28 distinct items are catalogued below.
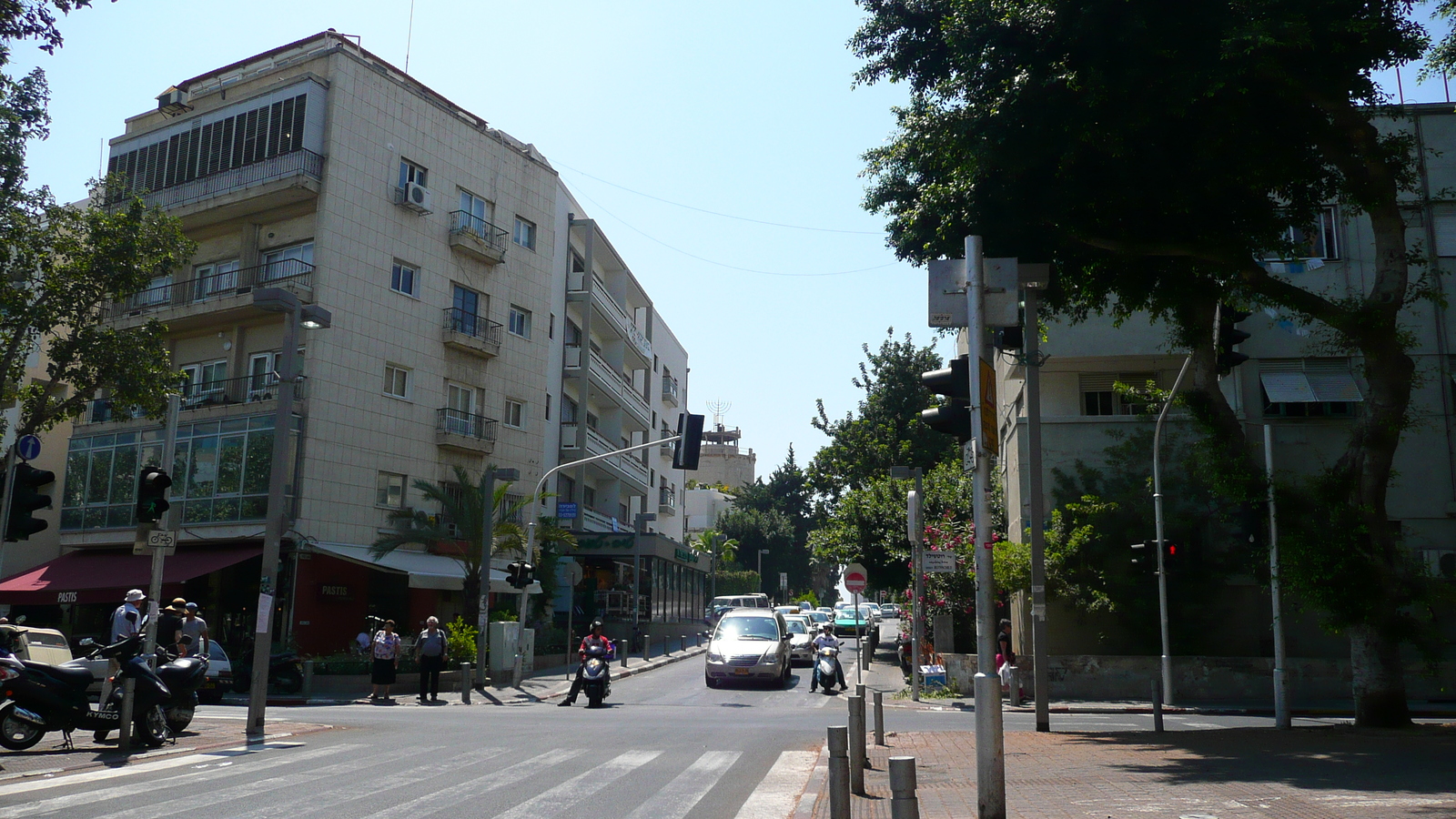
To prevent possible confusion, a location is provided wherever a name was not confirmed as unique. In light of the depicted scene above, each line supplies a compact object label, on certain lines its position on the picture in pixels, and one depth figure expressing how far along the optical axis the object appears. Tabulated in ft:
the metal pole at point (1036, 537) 46.93
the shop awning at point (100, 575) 90.68
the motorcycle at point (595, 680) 68.39
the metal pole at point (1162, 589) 67.10
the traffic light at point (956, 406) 23.93
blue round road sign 57.06
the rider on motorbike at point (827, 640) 80.49
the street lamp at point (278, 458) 48.49
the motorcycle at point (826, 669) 77.25
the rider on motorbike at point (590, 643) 69.67
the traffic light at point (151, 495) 42.32
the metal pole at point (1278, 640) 51.75
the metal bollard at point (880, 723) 37.49
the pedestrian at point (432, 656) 72.43
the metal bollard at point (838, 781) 20.34
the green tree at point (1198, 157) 41.11
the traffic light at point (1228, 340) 48.06
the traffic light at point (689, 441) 74.49
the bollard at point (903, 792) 16.79
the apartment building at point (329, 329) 96.53
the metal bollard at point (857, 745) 29.12
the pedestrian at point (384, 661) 71.72
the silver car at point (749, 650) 81.46
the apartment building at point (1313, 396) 79.82
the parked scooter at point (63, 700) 39.40
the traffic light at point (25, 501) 39.75
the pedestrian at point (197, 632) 61.87
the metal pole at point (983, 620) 19.94
